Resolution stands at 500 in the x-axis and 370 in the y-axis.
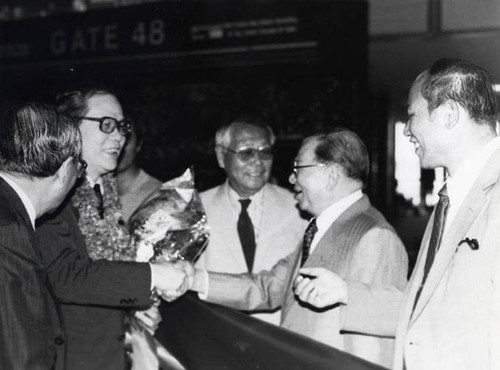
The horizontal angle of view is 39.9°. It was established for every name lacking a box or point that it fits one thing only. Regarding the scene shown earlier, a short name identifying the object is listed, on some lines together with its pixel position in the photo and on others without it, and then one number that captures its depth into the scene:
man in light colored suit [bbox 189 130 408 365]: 2.97
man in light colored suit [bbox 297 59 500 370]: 2.11
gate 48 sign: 6.63
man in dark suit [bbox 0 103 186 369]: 2.15
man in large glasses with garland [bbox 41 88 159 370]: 3.07
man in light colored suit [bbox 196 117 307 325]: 4.39
